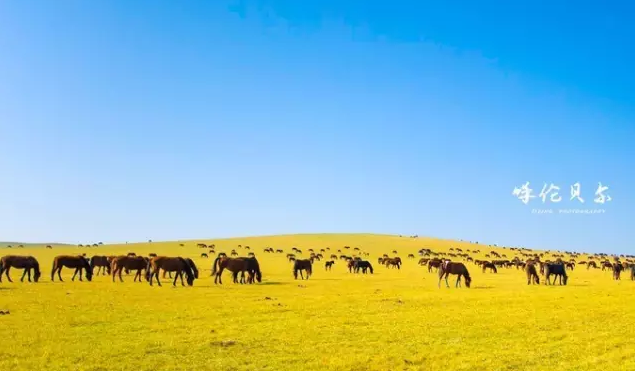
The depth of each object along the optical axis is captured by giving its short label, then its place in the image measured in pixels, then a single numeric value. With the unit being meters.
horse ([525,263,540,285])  43.97
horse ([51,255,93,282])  38.41
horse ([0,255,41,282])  35.09
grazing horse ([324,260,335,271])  66.09
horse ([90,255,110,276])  46.92
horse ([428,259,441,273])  62.99
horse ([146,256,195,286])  35.47
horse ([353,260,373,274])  61.16
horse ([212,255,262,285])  38.59
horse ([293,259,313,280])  46.94
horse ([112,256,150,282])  38.78
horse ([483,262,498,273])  66.04
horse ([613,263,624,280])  53.53
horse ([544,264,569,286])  43.91
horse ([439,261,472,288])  39.30
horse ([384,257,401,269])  73.70
